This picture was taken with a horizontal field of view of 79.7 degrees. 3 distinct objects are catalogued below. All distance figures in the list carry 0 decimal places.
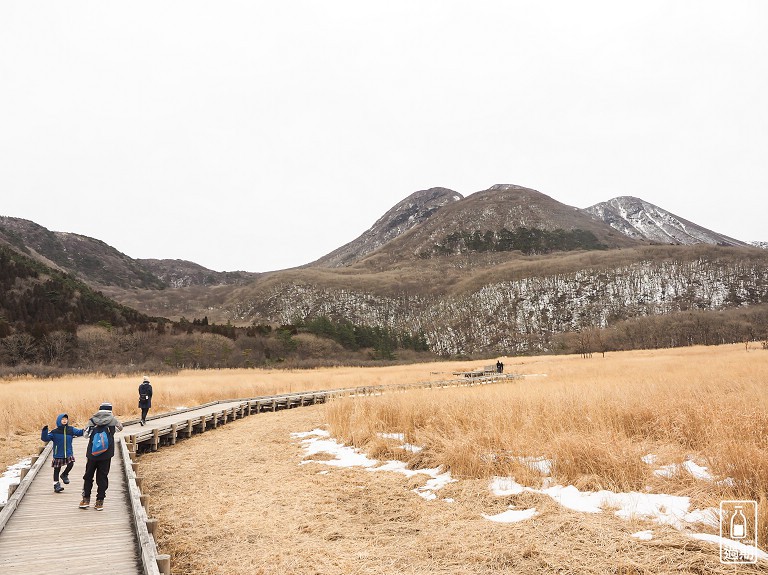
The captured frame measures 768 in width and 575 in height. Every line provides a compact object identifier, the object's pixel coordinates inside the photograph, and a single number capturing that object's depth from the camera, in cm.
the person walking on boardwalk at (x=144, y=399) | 1688
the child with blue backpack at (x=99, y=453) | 767
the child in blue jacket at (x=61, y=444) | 844
